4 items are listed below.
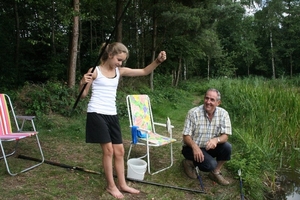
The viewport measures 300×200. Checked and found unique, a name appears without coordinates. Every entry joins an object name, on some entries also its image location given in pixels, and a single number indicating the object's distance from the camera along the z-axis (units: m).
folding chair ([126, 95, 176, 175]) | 3.18
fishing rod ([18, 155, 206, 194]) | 2.74
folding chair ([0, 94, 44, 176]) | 2.97
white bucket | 2.84
